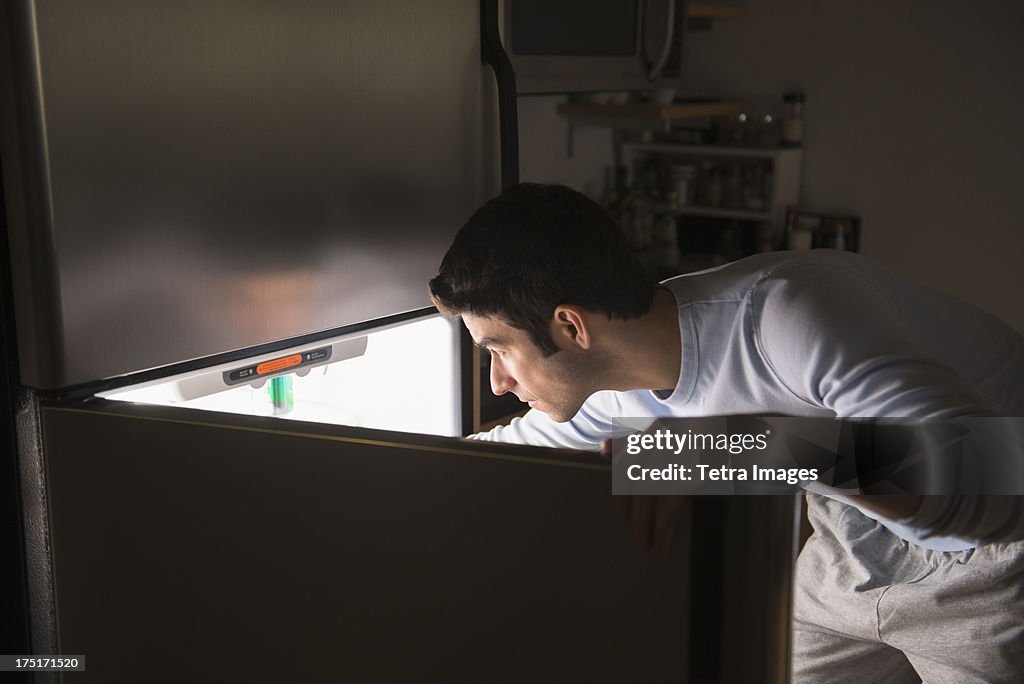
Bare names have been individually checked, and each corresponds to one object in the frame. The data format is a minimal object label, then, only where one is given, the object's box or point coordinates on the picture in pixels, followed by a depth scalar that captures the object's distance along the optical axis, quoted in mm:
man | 996
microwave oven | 1377
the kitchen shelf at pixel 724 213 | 3188
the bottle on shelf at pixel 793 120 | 3135
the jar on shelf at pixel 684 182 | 3318
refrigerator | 629
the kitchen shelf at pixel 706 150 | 3115
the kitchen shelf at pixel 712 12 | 2793
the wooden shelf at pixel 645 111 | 2830
